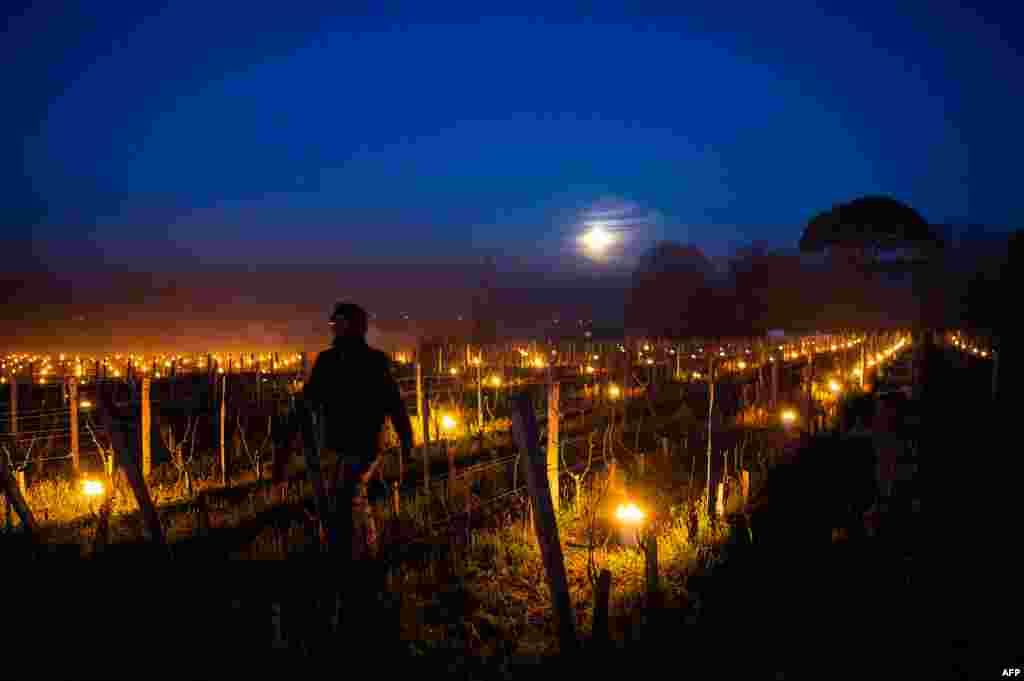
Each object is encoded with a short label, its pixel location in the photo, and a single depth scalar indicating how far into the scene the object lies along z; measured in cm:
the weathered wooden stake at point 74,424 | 753
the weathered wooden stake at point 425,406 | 606
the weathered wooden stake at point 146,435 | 751
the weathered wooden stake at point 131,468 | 386
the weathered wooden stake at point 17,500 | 416
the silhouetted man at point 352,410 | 399
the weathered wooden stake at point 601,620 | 294
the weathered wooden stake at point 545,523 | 295
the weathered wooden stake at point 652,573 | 344
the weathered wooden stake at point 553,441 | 512
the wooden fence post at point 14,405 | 886
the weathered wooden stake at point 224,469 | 706
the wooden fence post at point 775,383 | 1015
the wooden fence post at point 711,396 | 543
